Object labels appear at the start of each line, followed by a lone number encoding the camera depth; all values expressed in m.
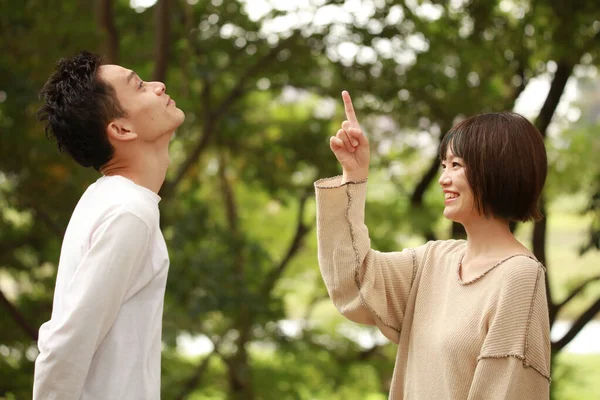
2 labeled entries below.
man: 3.30
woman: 3.29
